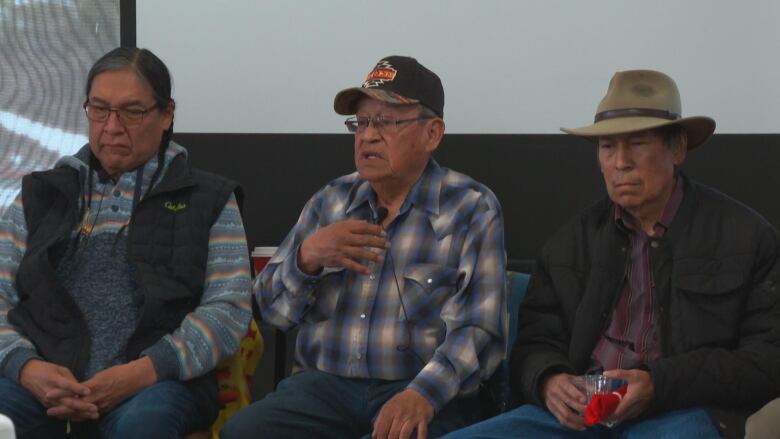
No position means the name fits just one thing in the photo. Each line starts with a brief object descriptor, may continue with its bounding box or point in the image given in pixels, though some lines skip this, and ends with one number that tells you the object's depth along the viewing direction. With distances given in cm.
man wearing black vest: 561
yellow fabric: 609
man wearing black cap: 559
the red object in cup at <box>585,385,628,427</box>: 511
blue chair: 606
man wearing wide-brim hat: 523
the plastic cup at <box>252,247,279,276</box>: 711
